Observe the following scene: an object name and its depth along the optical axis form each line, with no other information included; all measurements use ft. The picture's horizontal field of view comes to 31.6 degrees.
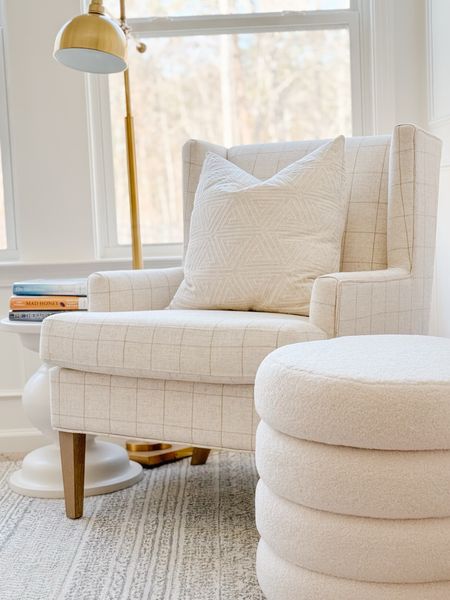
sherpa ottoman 3.83
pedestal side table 7.50
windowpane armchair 5.78
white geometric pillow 6.82
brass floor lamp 7.51
